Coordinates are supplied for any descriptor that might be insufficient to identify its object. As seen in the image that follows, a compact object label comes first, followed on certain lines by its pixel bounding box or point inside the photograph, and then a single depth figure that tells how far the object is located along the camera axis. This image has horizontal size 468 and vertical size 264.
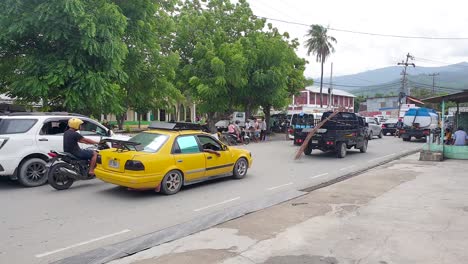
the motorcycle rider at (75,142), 8.89
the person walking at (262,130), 25.75
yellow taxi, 7.90
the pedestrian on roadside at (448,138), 18.81
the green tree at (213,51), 23.59
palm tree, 51.35
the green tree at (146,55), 14.77
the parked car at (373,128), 27.55
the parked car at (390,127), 32.44
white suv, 8.76
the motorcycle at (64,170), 8.63
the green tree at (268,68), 24.75
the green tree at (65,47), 11.79
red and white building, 62.31
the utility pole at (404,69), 53.76
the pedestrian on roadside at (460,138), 15.56
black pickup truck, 15.40
